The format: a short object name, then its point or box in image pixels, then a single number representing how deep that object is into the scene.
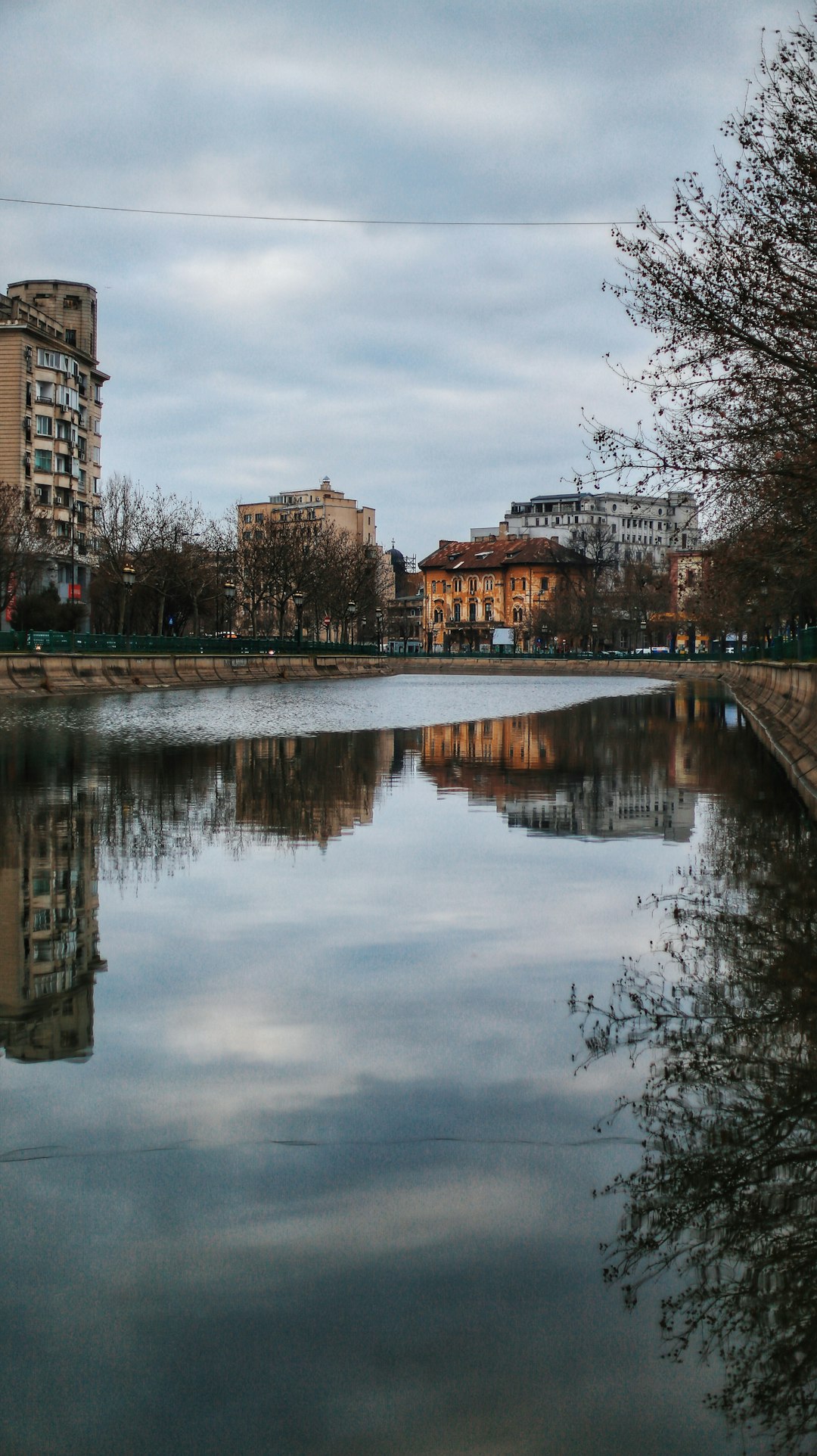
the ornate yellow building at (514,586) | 181.00
